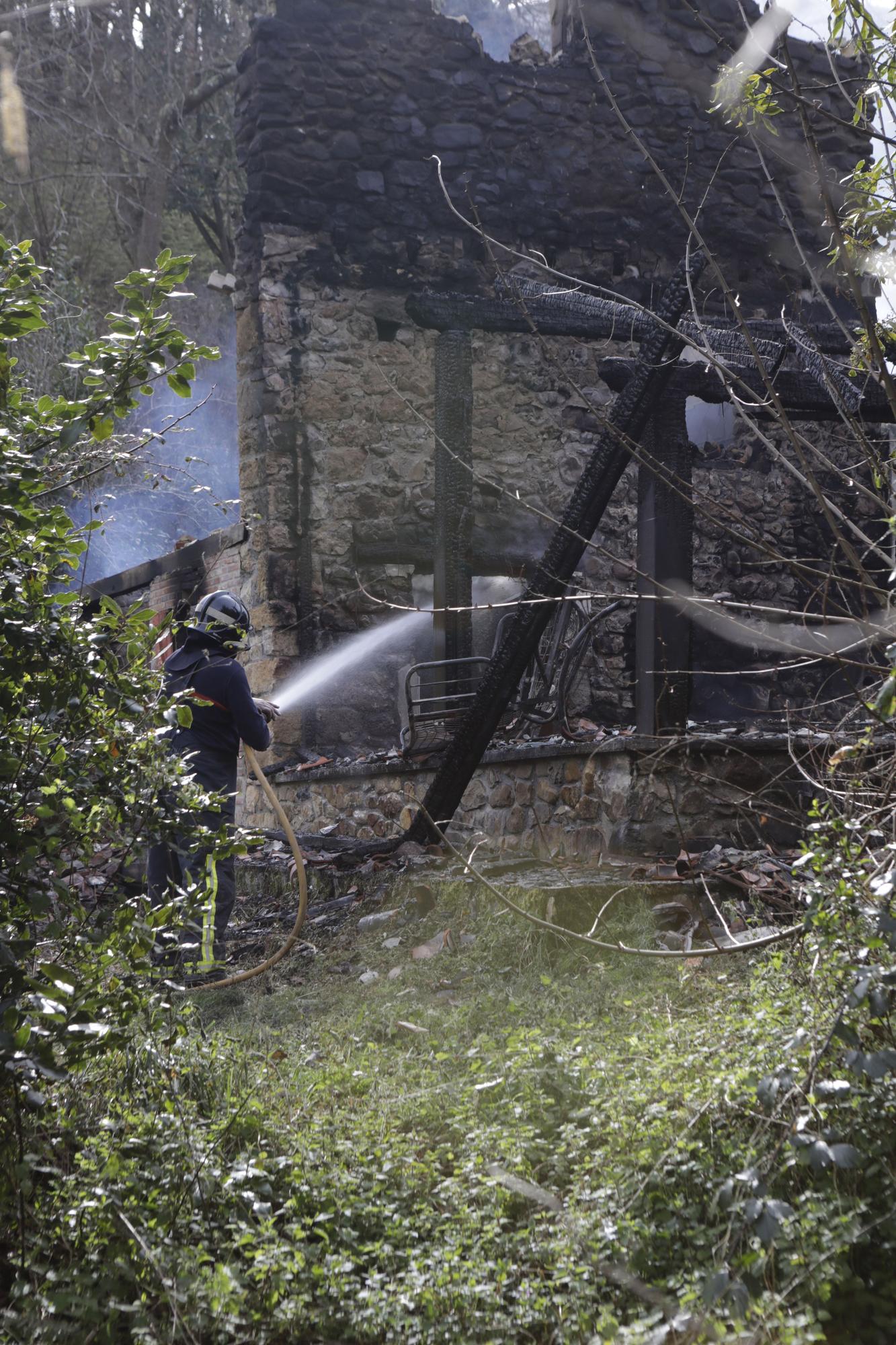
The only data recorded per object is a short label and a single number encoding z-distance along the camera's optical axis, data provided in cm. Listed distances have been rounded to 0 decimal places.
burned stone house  905
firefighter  577
